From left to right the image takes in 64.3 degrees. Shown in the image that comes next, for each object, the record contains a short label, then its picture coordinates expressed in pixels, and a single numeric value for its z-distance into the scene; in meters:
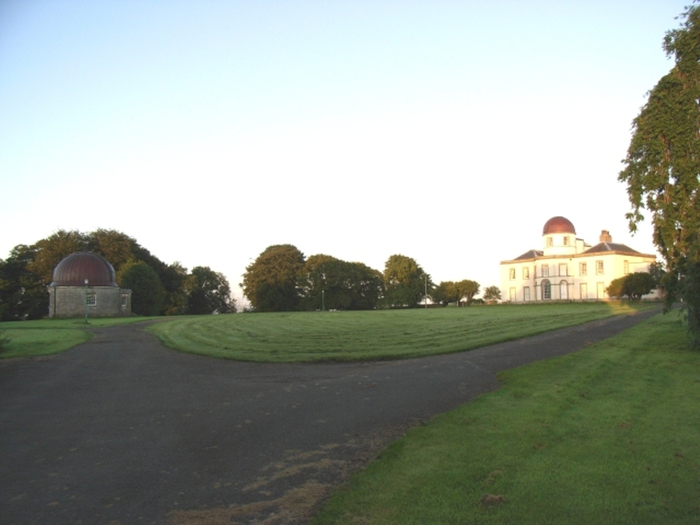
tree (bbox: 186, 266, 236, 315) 96.25
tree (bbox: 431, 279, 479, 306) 99.88
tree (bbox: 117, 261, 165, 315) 70.25
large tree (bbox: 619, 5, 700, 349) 17.05
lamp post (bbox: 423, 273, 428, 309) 96.98
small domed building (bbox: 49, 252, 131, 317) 57.62
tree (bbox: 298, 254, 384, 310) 85.75
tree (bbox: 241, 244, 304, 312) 87.81
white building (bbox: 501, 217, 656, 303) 87.44
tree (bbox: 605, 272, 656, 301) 70.94
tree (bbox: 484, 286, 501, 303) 98.85
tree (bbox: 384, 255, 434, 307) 96.98
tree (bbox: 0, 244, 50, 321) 66.75
